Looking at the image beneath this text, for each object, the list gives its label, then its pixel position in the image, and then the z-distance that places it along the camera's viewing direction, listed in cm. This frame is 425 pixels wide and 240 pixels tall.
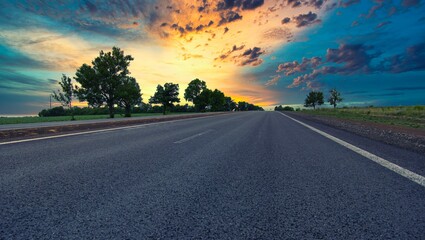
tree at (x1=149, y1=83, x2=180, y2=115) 7119
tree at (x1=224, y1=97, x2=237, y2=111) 18238
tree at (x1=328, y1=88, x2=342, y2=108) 12469
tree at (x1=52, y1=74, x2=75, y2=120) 3283
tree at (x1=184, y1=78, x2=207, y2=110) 9374
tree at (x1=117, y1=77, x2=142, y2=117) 4025
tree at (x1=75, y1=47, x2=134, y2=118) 3931
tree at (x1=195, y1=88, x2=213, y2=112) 9281
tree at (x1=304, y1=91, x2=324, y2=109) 13175
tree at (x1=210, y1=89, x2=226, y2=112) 11062
